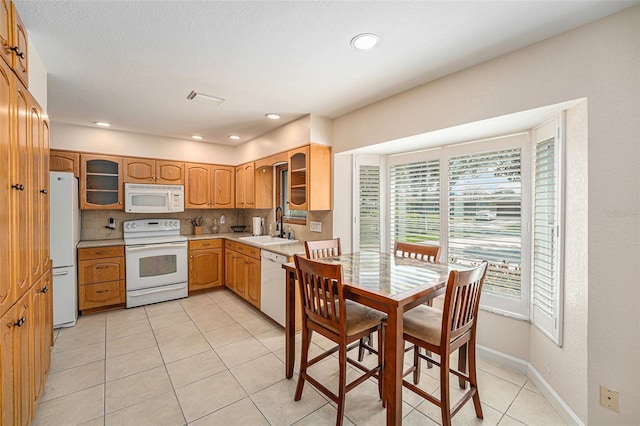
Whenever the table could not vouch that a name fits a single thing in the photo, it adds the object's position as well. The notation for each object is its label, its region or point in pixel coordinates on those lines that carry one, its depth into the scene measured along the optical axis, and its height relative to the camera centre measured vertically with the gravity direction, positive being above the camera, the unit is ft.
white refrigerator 9.61 -1.25
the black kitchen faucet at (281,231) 13.82 -0.98
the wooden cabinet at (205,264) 13.69 -2.67
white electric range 12.12 -2.35
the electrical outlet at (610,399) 4.99 -3.38
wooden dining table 4.86 -1.50
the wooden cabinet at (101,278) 11.22 -2.75
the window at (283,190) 13.98 +1.11
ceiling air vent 8.81 +3.68
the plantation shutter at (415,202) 9.55 +0.35
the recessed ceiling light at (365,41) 5.75 +3.59
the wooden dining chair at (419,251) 7.95 -1.20
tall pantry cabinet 4.17 -0.39
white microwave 12.91 +0.63
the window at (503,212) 6.57 -0.03
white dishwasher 9.96 -2.75
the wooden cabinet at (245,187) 14.51 +1.33
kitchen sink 12.59 -1.35
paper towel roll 15.05 -0.79
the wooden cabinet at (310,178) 10.59 +1.33
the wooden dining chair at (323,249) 8.47 -1.17
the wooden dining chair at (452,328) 4.93 -2.29
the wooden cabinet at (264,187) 14.33 +1.26
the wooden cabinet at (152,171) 13.19 +1.97
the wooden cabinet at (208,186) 14.66 +1.36
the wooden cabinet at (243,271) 11.51 -2.67
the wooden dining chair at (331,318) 5.40 -2.31
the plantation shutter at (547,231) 6.20 -0.47
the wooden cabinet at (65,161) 11.65 +2.11
